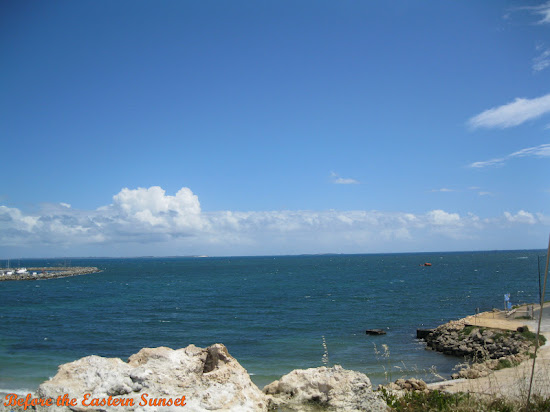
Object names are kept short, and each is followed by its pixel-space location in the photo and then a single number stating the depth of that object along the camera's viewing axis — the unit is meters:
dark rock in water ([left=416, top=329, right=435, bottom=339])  32.66
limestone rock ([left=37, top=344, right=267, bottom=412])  8.67
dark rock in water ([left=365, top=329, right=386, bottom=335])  34.09
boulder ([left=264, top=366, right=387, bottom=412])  9.27
